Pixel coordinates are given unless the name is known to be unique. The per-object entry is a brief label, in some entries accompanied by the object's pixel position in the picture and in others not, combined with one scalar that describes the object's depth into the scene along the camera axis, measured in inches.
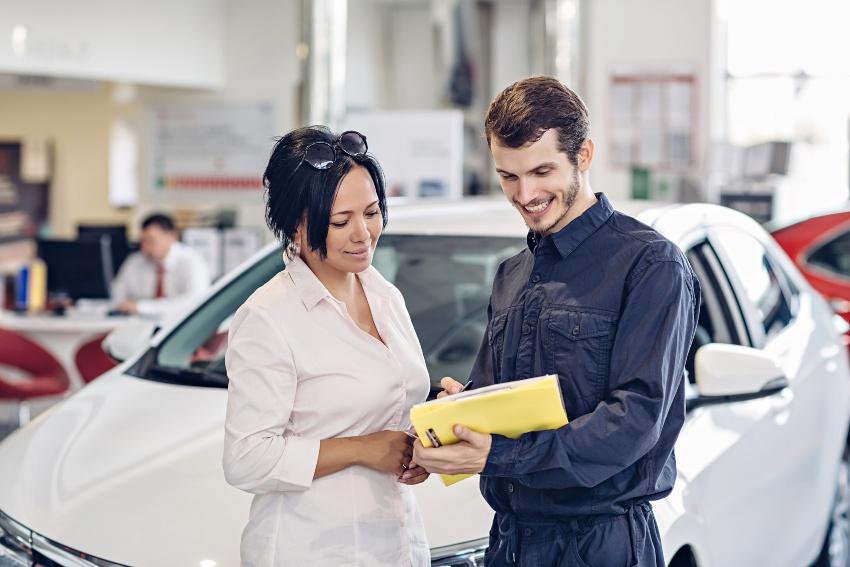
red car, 269.4
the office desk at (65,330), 251.4
